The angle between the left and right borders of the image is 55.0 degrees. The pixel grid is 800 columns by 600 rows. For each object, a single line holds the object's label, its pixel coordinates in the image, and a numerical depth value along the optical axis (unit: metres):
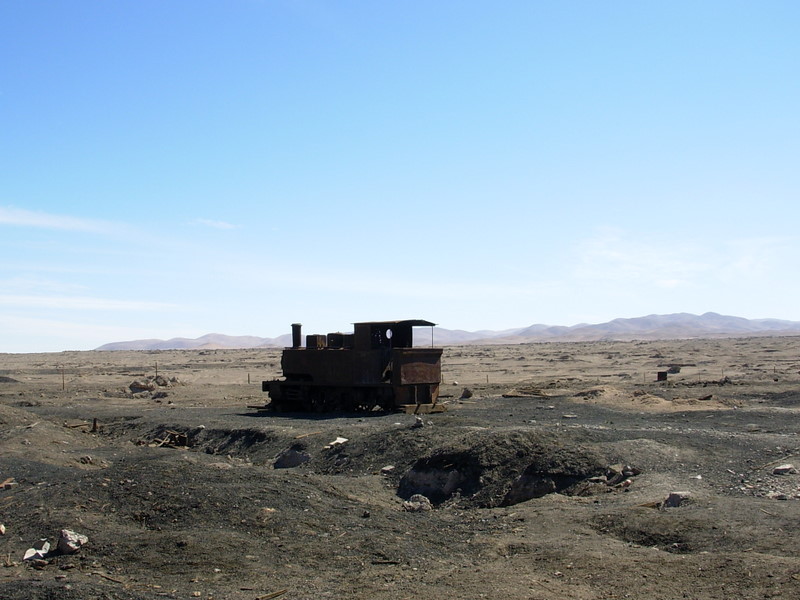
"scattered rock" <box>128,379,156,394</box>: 41.72
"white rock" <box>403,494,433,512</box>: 13.21
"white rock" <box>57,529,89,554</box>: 9.63
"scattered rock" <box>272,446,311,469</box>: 18.48
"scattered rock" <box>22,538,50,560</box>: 9.68
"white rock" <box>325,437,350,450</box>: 18.41
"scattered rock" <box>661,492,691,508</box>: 11.44
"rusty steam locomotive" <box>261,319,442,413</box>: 25.36
